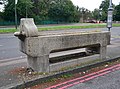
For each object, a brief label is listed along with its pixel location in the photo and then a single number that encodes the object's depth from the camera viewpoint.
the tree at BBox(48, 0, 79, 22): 29.23
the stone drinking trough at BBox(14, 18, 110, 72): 2.80
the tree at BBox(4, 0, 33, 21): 22.21
